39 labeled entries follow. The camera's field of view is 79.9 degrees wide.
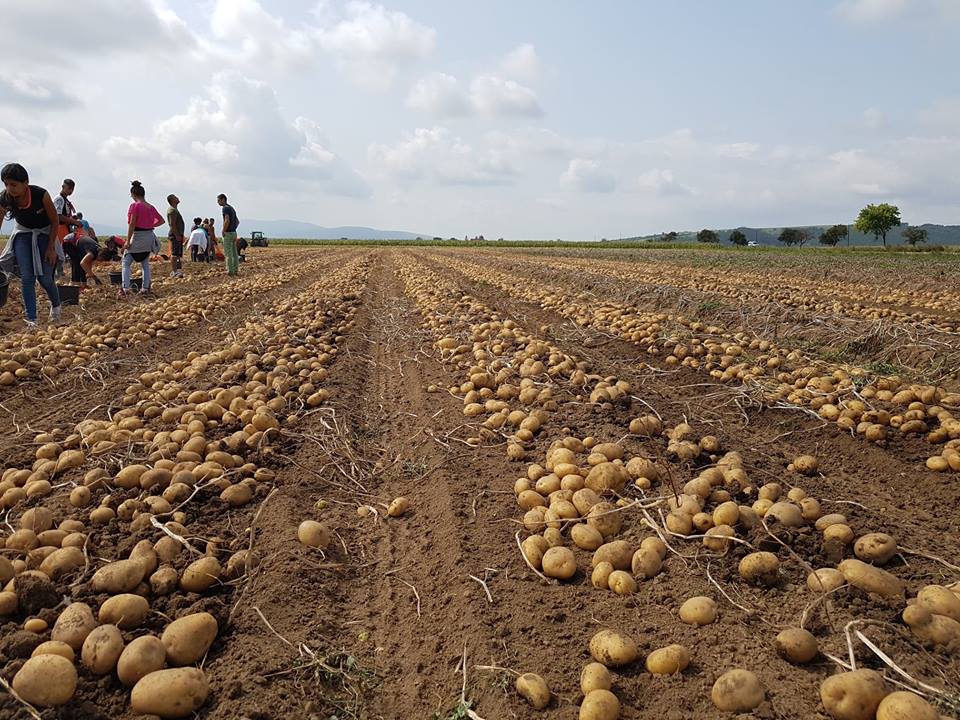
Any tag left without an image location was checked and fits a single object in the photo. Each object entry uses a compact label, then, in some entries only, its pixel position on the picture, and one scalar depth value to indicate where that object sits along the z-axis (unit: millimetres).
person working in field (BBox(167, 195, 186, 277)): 13914
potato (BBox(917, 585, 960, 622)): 1982
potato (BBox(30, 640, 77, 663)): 1885
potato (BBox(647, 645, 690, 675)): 1872
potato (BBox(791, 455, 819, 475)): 3428
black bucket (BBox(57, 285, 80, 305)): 8844
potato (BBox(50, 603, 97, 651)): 1980
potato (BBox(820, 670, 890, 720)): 1623
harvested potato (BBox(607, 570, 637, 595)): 2320
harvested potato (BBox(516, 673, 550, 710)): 1813
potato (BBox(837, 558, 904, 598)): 2117
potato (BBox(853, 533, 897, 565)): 2371
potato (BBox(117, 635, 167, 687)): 1870
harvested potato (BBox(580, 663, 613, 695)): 1821
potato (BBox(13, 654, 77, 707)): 1723
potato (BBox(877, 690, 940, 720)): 1535
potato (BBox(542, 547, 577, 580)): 2465
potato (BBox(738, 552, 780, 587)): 2287
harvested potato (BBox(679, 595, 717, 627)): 2092
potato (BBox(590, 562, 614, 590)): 2398
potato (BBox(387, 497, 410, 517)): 3092
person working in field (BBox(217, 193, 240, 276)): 14180
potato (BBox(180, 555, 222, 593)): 2344
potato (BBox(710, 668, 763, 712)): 1688
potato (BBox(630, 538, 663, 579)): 2404
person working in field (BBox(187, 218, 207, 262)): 18312
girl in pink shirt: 10195
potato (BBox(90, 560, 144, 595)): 2250
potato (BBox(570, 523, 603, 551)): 2637
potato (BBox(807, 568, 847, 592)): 2170
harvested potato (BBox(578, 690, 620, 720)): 1704
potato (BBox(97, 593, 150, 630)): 2102
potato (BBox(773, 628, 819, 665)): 1868
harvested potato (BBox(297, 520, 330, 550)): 2678
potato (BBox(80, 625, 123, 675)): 1905
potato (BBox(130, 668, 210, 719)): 1756
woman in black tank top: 6965
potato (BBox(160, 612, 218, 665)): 1979
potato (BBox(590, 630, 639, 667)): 1933
